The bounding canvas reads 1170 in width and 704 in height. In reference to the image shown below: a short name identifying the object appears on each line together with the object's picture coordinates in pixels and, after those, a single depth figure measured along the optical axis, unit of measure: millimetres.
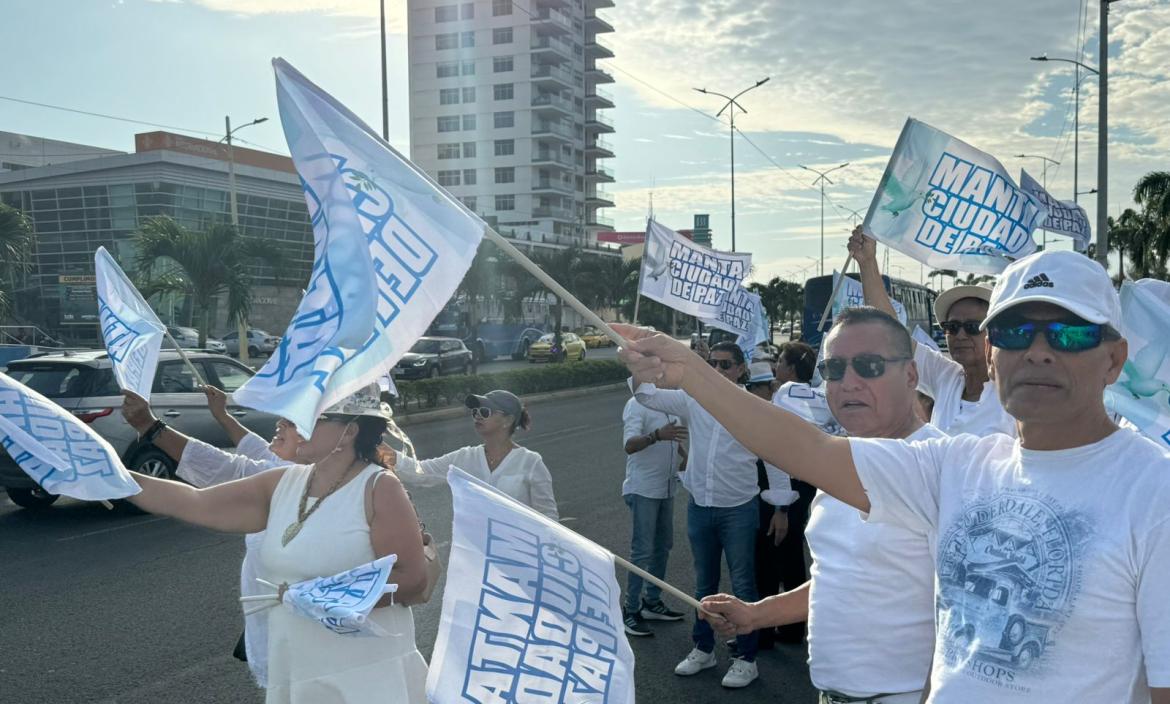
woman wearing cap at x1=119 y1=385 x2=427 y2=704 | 2895
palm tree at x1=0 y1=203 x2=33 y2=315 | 21203
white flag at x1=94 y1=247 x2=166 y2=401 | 4031
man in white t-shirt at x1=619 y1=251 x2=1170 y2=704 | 1612
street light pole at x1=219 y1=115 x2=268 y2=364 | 28888
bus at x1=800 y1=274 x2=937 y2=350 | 22188
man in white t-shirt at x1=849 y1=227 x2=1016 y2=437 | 3955
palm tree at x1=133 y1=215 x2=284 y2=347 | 20422
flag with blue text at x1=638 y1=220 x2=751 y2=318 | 9195
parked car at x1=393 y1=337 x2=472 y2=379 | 29312
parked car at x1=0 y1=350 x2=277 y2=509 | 9273
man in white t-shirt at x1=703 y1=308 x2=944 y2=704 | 2303
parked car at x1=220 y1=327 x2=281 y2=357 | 39656
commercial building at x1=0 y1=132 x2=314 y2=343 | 44469
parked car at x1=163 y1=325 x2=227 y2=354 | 31156
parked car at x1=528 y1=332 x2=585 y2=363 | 38406
